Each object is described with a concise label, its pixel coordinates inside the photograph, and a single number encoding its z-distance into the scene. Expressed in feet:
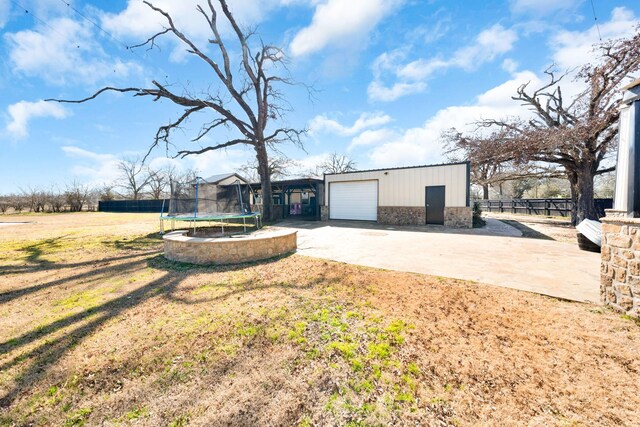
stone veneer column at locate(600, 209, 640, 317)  8.35
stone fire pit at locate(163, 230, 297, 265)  16.66
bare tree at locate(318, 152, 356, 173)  118.93
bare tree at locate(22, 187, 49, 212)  95.04
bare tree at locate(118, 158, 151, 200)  122.83
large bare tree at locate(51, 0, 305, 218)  40.06
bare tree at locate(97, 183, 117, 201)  112.86
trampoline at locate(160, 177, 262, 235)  24.21
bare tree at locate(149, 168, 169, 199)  123.95
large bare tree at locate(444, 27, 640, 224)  29.11
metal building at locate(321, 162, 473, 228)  34.83
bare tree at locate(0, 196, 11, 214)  87.43
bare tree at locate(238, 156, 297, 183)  92.68
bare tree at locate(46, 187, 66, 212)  97.50
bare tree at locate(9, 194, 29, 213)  91.35
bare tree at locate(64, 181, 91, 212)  101.21
